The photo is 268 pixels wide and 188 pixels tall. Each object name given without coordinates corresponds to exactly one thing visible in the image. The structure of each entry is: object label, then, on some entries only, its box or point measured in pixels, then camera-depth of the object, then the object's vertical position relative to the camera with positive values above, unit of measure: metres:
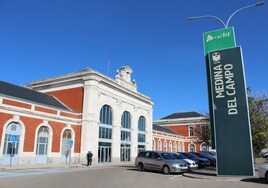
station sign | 11.76 +1.46
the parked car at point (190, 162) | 14.96 -1.73
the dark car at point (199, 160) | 19.08 -2.01
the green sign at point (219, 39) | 13.34 +6.34
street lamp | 12.45 +7.77
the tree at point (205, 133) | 22.91 +0.57
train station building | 20.25 +2.04
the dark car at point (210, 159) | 21.66 -2.16
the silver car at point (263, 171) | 9.94 -1.53
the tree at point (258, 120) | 17.44 +1.43
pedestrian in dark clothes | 21.60 -2.07
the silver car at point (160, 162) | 13.91 -1.69
